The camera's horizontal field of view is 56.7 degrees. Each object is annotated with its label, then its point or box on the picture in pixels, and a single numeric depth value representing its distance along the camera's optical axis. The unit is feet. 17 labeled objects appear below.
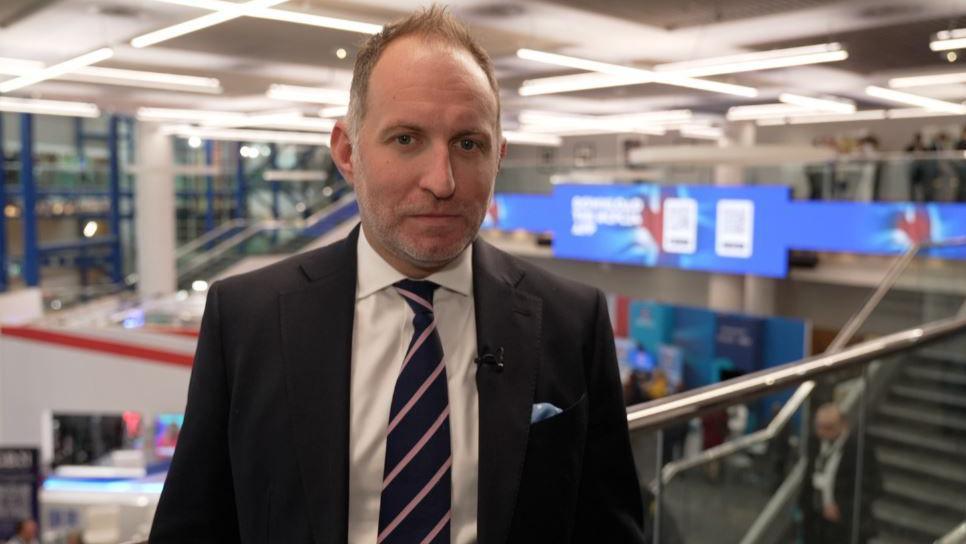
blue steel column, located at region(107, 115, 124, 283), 79.51
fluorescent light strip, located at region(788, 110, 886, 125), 61.00
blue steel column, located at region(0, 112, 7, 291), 64.59
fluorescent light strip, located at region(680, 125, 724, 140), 72.74
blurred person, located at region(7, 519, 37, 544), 25.93
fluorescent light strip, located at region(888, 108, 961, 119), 59.41
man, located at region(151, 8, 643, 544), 3.74
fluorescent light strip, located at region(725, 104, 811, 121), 55.47
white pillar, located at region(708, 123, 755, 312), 48.93
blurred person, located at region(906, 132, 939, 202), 39.09
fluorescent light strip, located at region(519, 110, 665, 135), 62.42
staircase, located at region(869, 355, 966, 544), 11.71
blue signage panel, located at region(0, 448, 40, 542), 27.25
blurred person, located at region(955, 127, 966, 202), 38.06
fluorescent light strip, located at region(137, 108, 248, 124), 51.32
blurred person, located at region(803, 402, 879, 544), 10.53
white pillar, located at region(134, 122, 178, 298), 64.28
